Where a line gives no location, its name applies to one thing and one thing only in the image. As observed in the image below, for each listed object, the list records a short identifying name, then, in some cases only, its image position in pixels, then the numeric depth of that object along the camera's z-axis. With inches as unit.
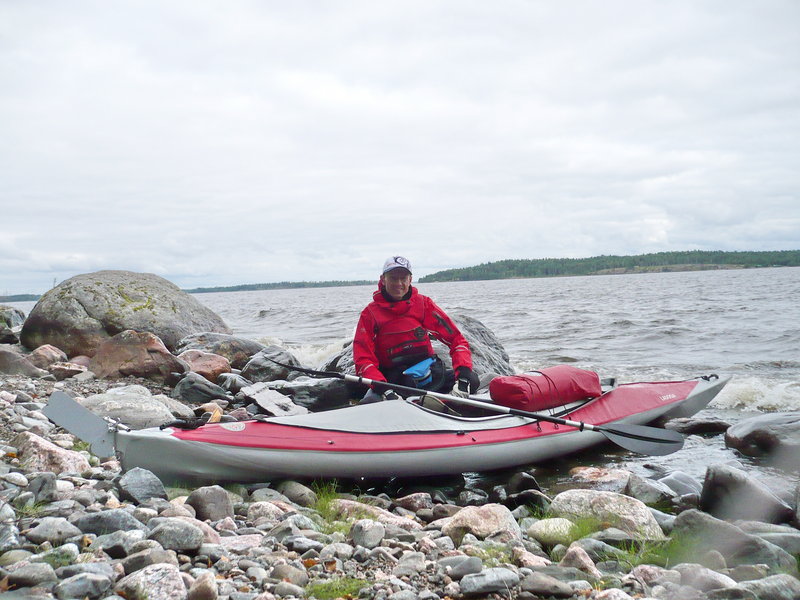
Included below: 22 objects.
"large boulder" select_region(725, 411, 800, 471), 251.8
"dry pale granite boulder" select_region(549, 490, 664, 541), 158.6
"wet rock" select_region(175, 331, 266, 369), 461.4
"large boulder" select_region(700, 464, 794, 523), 170.4
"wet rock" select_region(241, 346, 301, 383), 401.1
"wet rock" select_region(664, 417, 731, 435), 308.8
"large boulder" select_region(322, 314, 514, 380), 389.9
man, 276.4
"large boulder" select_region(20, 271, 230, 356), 456.8
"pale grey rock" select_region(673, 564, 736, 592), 116.6
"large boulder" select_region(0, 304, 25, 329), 674.3
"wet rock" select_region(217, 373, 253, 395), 362.3
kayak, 185.9
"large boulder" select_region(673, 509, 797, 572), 132.5
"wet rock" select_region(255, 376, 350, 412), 336.2
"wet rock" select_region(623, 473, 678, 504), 197.2
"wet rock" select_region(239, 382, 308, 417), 292.1
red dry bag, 250.7
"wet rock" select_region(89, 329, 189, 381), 372.8
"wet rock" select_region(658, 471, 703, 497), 209.5
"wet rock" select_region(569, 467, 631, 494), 227.8
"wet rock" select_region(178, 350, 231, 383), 388.8
